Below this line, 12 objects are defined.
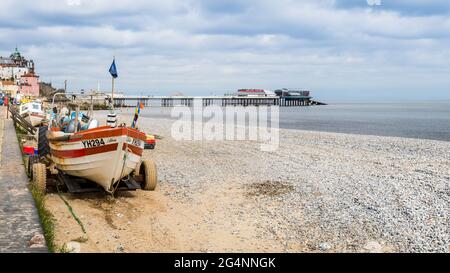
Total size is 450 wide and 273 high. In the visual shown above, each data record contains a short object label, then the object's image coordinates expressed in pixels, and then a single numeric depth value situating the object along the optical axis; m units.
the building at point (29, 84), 114.25
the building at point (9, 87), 112.56
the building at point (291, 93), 162.75
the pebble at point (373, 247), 8.24
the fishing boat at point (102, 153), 10.46
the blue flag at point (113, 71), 11.08
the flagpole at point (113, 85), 10.94
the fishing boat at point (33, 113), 36.16
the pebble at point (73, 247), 7.69
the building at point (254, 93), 154.12
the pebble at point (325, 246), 8.35
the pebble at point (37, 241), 6.39
